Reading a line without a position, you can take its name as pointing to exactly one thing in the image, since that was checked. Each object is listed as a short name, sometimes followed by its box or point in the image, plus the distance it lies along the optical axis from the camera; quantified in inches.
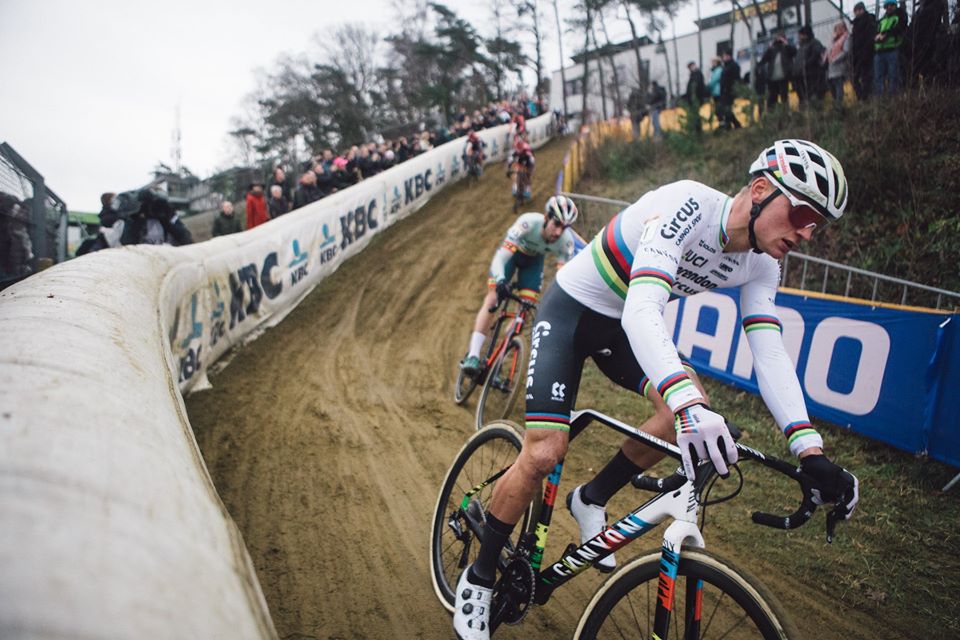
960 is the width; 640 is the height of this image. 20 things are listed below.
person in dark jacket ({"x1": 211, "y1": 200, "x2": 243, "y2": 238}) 448.5
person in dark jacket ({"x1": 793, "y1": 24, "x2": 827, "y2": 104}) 373.1
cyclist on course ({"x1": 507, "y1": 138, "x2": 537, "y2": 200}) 583.5
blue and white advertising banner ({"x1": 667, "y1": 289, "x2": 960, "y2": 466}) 172.6
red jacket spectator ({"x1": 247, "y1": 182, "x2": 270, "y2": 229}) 442.3
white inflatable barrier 39.4
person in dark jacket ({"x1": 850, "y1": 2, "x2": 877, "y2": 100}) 319.0
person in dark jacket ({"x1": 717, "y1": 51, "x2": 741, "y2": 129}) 453.7
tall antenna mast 1771.7
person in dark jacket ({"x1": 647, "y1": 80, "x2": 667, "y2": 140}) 558.6
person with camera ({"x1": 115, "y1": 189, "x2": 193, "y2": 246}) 273.4
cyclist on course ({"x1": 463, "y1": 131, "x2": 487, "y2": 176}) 717.3
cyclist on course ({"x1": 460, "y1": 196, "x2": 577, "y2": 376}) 216.2
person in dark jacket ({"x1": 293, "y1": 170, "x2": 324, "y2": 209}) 492.4
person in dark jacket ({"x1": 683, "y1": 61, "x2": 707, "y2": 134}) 496.5
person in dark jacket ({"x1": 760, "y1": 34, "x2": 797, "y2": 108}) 393.1
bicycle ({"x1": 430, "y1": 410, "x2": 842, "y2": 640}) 72.2
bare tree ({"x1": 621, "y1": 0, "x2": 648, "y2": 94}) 868.2
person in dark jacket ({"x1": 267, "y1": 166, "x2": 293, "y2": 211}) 502.9
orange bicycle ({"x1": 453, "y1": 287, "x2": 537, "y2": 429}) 215.2
